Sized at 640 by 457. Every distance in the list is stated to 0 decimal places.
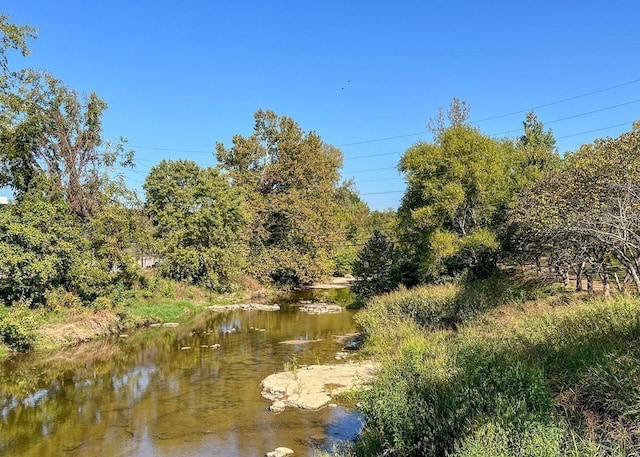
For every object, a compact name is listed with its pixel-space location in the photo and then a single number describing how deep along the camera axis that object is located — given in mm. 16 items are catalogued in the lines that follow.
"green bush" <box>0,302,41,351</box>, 20578
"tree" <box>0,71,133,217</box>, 25250
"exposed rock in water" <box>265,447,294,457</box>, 10634
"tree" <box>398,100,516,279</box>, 24188
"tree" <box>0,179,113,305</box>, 22562
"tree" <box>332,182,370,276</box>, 52138
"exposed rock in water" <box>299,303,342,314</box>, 33344
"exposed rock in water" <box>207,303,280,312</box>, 35250
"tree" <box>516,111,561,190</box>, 25366
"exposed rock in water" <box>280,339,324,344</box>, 23573
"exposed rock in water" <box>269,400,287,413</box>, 13664
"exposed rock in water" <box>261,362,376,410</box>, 14266
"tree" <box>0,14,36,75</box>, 20531
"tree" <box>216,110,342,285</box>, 45594
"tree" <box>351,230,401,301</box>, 31984
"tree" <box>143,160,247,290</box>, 36594
